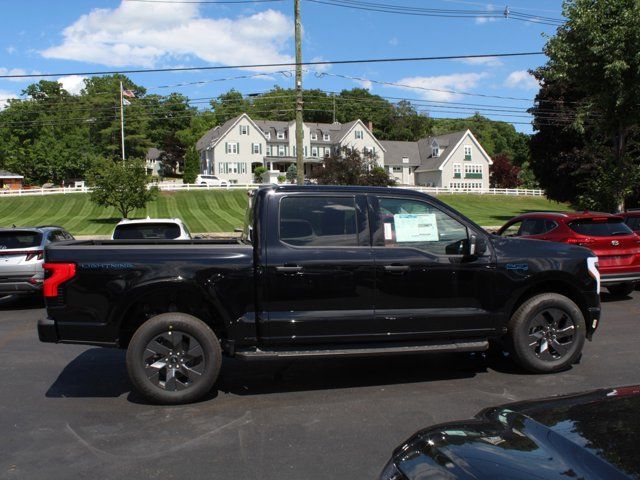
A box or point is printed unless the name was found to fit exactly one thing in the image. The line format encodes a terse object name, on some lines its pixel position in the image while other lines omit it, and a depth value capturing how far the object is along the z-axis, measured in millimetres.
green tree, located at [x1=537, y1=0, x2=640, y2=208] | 15711
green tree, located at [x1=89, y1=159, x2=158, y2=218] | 37219
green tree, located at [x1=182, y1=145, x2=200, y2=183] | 81438
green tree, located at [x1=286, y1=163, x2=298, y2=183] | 68812
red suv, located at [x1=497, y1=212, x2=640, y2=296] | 10055
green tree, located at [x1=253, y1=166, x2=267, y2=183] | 78956
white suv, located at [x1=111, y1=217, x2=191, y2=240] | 11289
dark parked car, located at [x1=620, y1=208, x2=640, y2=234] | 12680
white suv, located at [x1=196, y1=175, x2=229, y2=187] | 63594
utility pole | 20700
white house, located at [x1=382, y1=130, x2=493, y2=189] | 79625
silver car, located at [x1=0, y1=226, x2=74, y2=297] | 10250
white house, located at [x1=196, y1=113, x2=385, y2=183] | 80562
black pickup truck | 5184
